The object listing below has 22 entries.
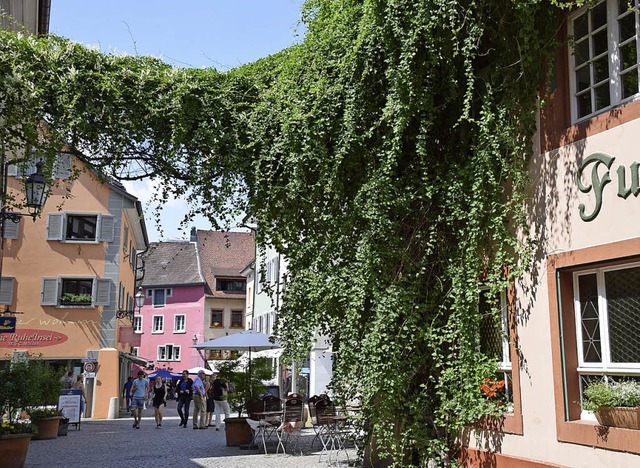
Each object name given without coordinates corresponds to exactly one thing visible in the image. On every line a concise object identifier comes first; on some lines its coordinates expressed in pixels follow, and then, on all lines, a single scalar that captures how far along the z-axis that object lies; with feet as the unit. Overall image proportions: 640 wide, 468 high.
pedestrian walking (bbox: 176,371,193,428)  74.13
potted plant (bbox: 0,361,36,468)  37.73
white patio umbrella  61.52
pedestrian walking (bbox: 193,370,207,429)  70.85
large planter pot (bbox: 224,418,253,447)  51.03
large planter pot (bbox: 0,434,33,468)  37.58
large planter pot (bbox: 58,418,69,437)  64.80
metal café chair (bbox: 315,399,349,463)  45.62
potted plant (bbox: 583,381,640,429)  21.71
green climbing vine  26.91
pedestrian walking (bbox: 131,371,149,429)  74.18
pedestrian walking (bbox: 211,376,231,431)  64.23
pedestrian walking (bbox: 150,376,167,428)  73.92
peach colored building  96.58
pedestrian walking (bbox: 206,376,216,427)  73.15
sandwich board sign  71.20
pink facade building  200.54
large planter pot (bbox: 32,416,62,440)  59.52
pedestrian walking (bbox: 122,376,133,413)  90.53
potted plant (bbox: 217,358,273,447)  51.13
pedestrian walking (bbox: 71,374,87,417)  77.68
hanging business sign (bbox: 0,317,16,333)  62.39
